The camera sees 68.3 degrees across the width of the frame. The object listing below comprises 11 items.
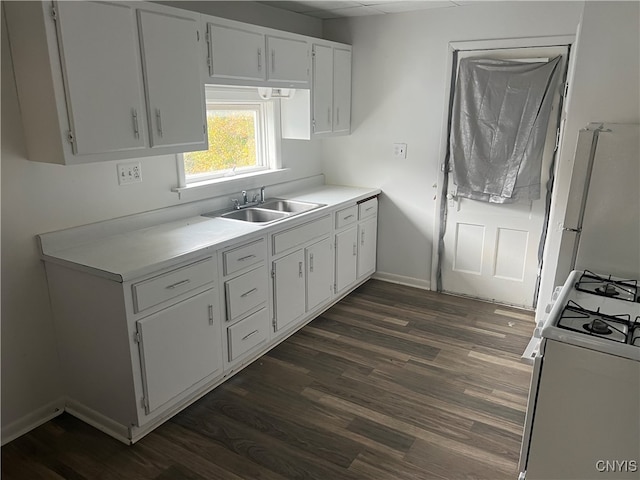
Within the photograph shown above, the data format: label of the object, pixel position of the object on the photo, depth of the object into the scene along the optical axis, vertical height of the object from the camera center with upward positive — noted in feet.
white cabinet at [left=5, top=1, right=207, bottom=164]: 6.65 +0.62
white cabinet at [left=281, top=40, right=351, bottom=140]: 12.17 +0.49
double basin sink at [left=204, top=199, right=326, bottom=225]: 11.11 -2.21
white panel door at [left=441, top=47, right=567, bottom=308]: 12.14 -3.30
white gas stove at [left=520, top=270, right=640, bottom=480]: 5.24 -3.12
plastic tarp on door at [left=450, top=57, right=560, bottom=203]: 11.40 -0.15
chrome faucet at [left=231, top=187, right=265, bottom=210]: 11.46 -2.00
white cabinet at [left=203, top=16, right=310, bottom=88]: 9.09 +1.29
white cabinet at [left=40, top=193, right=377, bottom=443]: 7.39 -3.59
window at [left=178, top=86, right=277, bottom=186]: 10.84 -0.50
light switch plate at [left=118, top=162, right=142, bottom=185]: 8.80 -1.03
